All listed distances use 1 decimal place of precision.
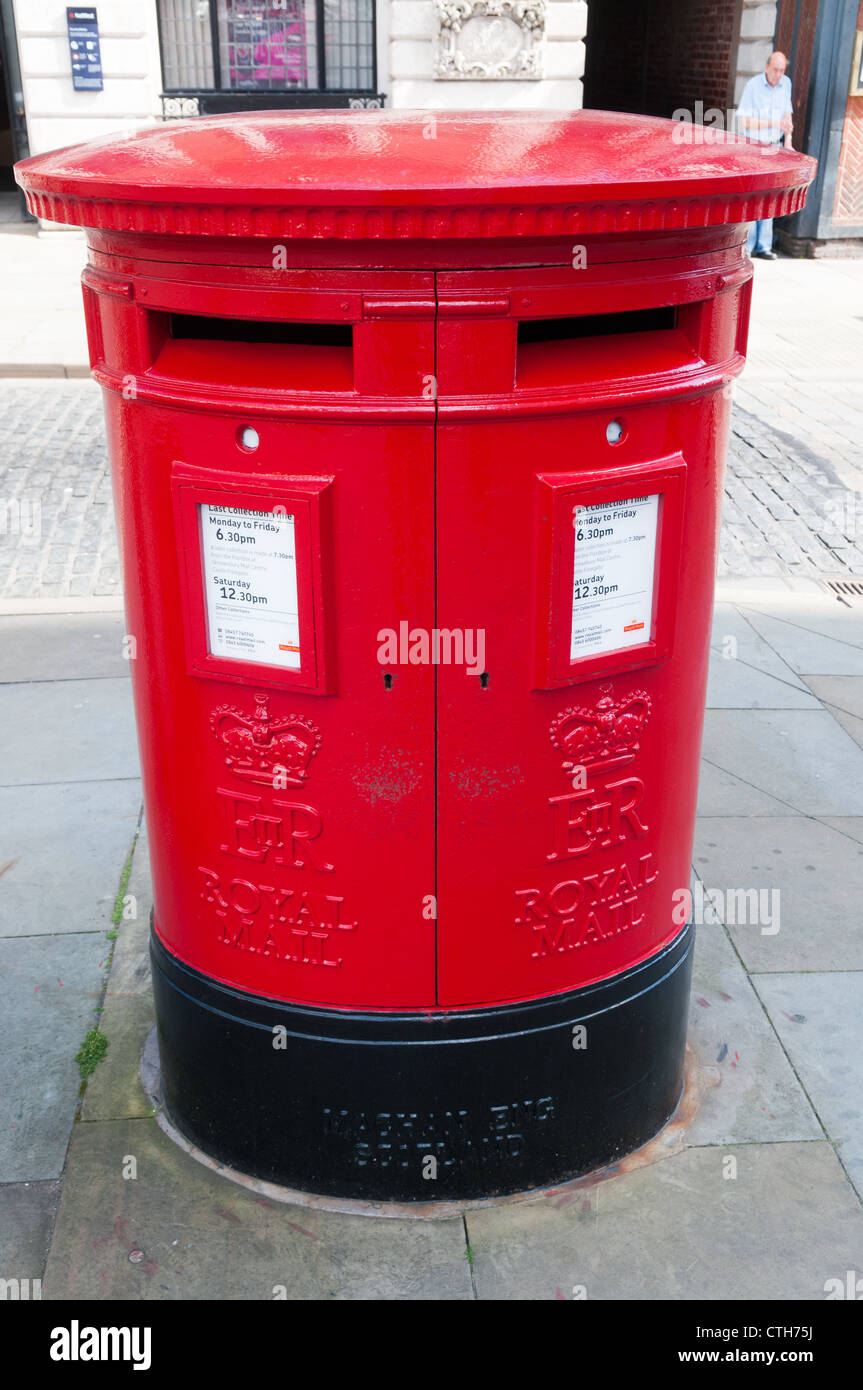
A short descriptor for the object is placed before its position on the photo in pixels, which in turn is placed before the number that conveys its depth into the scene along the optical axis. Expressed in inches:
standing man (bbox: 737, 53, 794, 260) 539.5
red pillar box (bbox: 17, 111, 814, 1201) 82.0
